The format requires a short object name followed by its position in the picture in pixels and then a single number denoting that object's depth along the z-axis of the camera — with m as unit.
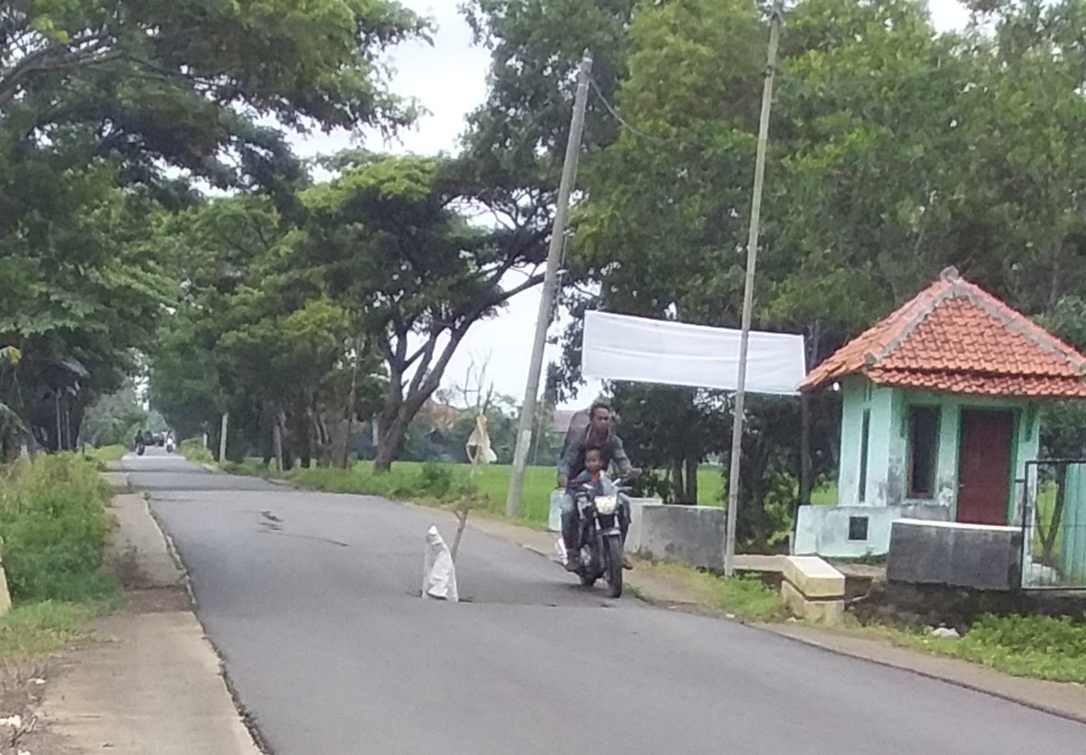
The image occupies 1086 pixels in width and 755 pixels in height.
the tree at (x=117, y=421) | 106.69
